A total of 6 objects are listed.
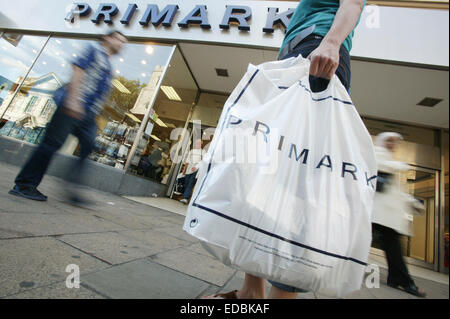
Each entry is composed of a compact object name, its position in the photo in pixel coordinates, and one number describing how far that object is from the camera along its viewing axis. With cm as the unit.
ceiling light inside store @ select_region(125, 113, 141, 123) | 516
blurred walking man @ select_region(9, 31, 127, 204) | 205
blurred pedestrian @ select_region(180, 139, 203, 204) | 574
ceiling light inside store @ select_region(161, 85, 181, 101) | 568
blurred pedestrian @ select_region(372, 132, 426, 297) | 227
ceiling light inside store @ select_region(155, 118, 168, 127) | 571
